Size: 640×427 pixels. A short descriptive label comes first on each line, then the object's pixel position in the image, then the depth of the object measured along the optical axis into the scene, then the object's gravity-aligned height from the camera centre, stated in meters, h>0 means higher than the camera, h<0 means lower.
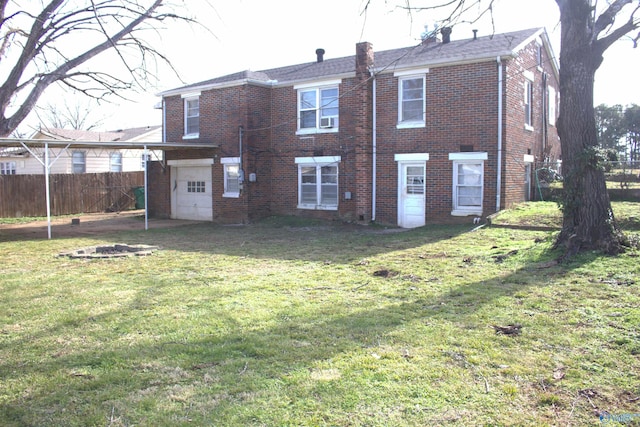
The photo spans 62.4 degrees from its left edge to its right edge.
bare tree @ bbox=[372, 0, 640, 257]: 9.42 +1.09
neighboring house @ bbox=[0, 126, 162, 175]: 30.66 +1.90
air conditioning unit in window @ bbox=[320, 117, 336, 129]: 18.05 +2.28
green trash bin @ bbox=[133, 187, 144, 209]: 27.61 -0.34
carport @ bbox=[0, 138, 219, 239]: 14.48 +1.40
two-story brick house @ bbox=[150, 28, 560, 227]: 15.21 +1.77
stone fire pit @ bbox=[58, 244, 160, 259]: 11.20 -1.38
